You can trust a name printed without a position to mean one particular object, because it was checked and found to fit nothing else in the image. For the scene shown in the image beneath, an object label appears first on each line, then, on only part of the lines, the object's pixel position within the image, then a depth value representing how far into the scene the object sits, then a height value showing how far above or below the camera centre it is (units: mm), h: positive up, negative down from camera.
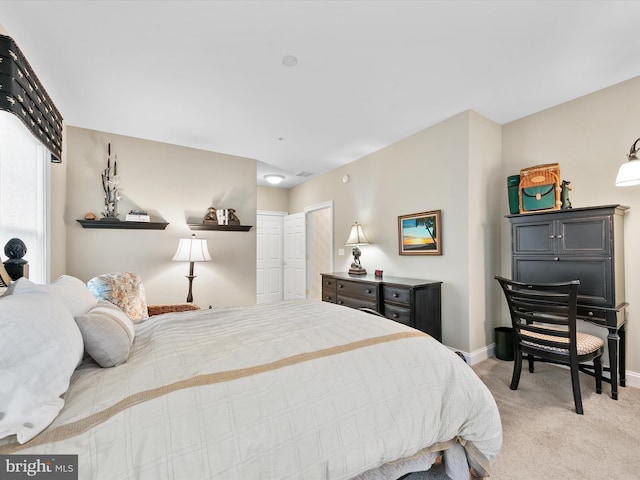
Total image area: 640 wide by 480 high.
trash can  3059 -1090
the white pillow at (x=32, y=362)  738 -351
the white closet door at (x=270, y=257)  6020 -301
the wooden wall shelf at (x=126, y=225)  3273 +223
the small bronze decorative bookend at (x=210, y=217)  3926 +357
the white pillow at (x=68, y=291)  1103 -228
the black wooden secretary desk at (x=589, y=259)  2297 -144
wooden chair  2104 -729
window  2002 +405
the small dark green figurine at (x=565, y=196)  2639 +432
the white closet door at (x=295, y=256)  5711 -281
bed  802 -546
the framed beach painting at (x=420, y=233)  3283 +112
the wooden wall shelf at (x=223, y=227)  3859 +220
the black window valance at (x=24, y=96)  1667 +986
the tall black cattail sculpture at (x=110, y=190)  3412 +643
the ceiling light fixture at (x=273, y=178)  5109 +1170
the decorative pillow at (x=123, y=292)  2412 -426
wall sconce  2230 +552
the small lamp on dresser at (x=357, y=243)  4023 -3
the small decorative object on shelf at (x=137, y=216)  3447 +327
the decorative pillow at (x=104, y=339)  1095 -380
